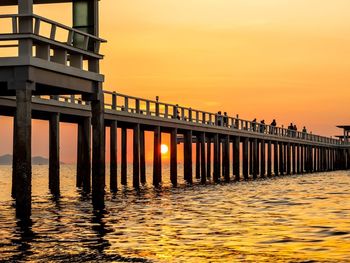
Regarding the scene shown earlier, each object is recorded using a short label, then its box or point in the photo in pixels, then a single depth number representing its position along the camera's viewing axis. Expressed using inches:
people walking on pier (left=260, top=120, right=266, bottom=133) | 2742.1
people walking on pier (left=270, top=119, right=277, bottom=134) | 2878.9
